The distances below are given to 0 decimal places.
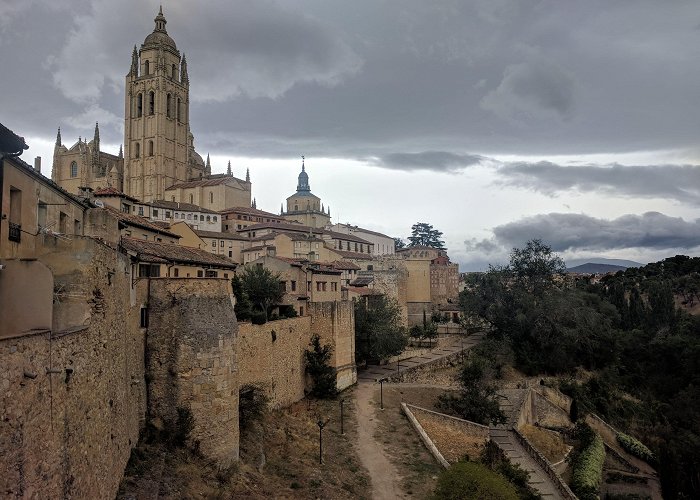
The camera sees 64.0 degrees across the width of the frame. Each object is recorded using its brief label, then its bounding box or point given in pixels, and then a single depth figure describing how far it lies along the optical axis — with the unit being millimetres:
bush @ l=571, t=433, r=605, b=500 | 28062
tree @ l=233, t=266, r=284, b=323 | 32062
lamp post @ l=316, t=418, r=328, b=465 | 23406
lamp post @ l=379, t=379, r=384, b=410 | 33188
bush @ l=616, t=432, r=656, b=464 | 37959
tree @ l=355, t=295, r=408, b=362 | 41844
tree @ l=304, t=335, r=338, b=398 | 33031
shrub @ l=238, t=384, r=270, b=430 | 22578
